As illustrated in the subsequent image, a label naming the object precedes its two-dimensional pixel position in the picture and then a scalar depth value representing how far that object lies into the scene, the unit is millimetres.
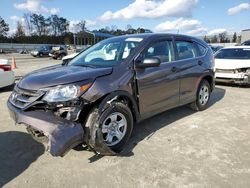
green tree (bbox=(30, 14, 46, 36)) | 57791
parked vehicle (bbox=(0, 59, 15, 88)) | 5582
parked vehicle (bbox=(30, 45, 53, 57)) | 23191
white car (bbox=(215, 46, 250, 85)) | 6145
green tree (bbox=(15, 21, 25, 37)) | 49749
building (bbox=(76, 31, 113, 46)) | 24164
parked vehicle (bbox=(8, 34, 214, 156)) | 2325
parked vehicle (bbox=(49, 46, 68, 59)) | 19982
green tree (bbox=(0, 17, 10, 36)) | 46523
